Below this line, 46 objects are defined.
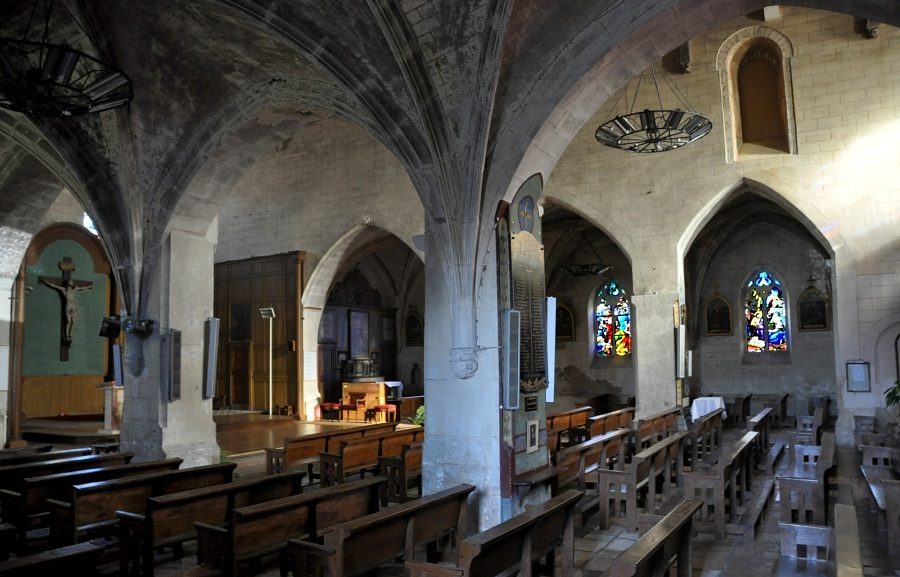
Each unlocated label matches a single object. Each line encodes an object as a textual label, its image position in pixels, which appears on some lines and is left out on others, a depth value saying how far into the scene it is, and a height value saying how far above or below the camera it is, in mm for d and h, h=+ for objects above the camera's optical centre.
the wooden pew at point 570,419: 10892 -1249
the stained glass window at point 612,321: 20516 +613
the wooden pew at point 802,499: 5184 -1194
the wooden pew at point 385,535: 3801 -1160
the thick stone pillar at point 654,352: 13000 -205
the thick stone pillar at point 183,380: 8523 -430
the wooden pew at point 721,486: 5787 -1293
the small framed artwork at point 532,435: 6438 -869
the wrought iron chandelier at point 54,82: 6383 +2575
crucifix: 14617 +1076
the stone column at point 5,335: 11367 +208
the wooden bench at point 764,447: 9234 -1537
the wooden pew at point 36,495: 5387 -1166
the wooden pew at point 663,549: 2943 -946
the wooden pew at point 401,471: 7027 -1372
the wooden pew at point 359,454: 7512 -1271
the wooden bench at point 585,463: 6922 -1307
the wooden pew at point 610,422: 10359 -1265
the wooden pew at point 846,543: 2814 -922
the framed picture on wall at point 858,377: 11898 -651
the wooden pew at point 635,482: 6105 -1324
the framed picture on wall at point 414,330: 22375 +435
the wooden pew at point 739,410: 16172 -1644
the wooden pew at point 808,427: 7875 -1186
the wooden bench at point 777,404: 16172 -1563
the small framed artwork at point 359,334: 20516 +301
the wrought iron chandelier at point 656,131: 10148 +3241
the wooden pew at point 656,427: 9625 -1290
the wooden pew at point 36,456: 6977 -1134
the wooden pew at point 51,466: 6301 -1117
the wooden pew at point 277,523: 4207 -1164
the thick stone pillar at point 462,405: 6055 -553
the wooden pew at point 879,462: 6757 -1286
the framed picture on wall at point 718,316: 18875 +662
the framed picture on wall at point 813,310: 17891 +765
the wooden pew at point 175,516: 4594 -1180
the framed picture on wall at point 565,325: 21000 +520
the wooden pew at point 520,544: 3518 -1128
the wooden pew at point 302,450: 8023 -1266
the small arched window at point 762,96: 12883 +4594
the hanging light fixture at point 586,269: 17641 +1857
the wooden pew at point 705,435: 8859 -1379
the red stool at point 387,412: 16125 -1580
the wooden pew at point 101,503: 4957 -1159
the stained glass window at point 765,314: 18516 +689
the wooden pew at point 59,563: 2971 -941
